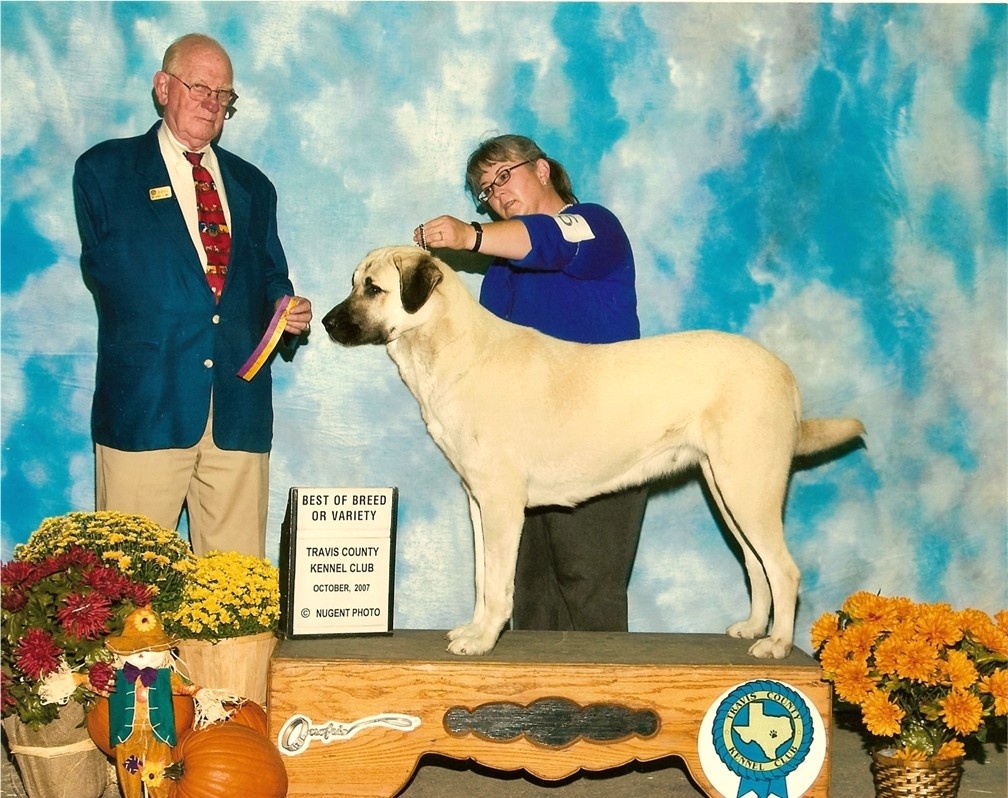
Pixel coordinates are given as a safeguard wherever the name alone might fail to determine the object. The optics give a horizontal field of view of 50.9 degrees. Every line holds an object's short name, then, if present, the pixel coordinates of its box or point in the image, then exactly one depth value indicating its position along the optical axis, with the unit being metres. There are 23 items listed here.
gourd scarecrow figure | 3.55
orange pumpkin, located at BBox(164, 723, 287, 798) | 3.49
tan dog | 4.05
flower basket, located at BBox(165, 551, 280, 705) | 3.91
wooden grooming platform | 3.72
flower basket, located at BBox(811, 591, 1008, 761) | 3.81
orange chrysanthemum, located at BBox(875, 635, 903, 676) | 3.86
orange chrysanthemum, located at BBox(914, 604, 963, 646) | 3.86
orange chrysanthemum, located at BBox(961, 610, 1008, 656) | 3.91
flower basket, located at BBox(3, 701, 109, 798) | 3.77
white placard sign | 4.03
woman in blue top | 4.57
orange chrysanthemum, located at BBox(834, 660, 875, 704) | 3.87
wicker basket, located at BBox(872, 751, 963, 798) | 3.88
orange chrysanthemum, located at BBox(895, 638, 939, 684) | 3.81
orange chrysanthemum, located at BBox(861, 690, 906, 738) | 3.82
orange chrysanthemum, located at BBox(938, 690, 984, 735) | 3.74
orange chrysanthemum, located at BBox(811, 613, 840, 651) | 4.07
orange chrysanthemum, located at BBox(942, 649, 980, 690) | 3.79
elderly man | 4.45
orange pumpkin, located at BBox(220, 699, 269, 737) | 3.77
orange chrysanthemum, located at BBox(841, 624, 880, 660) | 3.93
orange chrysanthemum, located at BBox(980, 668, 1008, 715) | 3.85
